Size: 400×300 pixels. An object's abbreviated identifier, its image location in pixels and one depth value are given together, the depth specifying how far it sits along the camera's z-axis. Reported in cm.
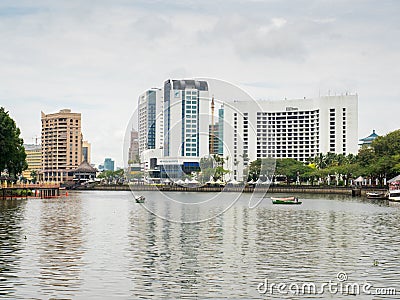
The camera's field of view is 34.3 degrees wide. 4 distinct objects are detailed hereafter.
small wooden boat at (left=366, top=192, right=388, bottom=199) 11079
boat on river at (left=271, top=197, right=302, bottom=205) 9800
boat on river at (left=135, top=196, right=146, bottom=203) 9825
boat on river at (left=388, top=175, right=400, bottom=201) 10262
